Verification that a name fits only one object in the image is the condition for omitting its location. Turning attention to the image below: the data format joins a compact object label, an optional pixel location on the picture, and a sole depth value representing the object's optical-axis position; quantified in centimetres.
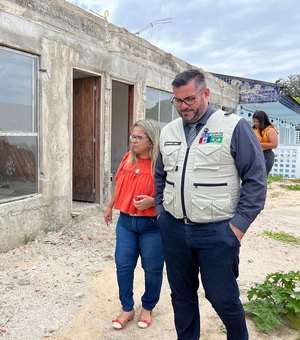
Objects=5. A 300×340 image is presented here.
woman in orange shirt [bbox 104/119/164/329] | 272
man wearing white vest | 200
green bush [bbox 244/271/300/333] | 291
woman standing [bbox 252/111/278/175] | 534
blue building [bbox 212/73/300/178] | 1350
